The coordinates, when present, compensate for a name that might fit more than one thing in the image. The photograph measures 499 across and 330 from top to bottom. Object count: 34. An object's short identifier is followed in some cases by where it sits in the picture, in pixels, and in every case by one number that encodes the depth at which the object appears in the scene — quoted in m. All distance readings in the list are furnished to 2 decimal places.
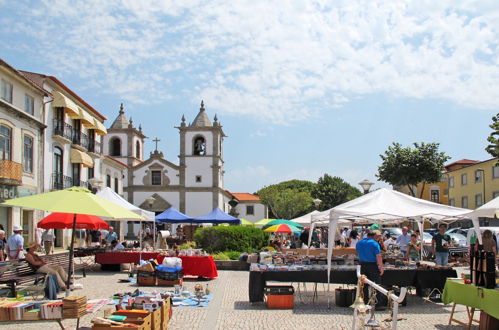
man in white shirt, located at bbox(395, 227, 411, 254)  18.97
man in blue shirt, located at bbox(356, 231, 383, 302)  11.06
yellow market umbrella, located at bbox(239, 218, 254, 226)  33.96
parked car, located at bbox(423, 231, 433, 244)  29.69
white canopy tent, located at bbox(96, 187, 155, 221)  20.11
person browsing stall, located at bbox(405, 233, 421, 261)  15.77
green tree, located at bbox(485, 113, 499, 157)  19.02
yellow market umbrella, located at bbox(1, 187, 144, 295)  10.56
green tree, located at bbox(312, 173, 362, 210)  76.38
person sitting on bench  12.42
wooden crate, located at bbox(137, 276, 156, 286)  15.13
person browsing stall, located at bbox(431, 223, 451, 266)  13.98
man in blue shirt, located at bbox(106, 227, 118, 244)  27.73
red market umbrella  14.18
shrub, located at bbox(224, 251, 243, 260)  22.37
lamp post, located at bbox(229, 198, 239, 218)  50.68
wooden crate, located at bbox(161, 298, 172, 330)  8.36
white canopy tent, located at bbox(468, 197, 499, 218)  14.61
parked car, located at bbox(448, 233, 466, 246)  30.66
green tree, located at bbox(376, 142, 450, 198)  44.00
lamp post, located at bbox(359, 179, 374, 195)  22.78
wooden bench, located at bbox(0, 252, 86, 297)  11.45
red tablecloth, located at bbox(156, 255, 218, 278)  16.59
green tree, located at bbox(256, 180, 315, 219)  72.19
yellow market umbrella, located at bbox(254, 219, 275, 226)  33.75
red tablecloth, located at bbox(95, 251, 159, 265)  18.59
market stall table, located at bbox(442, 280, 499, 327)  8.07
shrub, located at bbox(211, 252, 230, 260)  21.42
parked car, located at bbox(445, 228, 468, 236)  34.69
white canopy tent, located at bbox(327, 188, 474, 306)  12.25
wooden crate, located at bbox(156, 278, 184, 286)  15.08
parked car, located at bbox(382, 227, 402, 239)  35.38
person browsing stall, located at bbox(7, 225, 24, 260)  14.73
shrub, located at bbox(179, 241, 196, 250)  24.58
